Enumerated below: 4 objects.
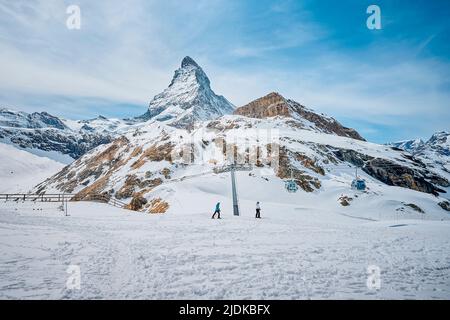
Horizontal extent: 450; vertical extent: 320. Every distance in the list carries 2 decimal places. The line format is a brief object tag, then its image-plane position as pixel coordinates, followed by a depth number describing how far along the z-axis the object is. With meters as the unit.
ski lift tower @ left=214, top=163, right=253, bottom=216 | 35.67
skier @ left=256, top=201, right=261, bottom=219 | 31.58
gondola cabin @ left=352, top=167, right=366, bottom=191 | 63.59
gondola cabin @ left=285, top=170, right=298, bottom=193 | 54.28
